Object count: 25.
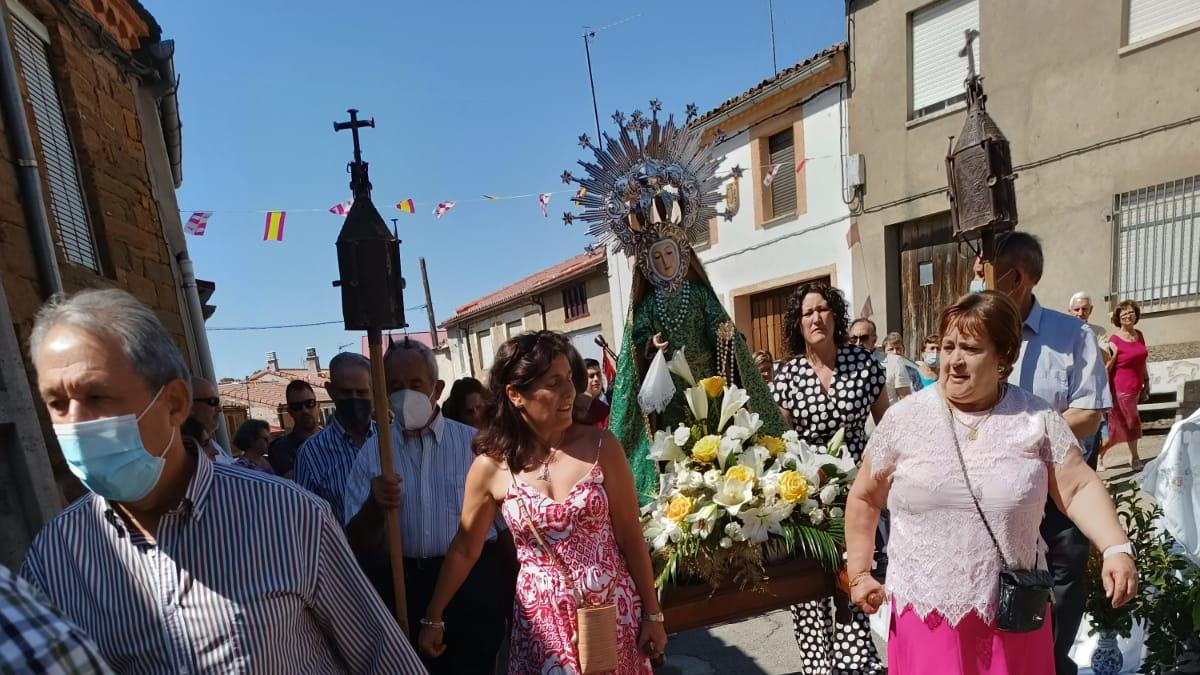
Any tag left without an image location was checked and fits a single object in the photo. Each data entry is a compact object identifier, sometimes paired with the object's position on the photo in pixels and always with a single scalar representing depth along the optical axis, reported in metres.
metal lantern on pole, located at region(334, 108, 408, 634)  2.14
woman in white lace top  1.84
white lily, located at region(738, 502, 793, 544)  2.40
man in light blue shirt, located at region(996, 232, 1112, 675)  2.57
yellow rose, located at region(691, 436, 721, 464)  2.60
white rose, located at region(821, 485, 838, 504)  2.53
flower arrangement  2.38
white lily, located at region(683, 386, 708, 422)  2.85
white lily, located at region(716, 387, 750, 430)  2.77
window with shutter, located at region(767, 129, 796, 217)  11.85
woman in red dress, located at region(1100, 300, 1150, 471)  6.06
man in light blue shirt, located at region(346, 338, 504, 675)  2.46
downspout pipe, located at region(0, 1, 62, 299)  3.90
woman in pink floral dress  2.03
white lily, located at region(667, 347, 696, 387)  3.07
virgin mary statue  3.26
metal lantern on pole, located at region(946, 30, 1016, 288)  3.62
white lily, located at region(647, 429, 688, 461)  2.70
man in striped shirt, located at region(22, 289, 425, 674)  1.18
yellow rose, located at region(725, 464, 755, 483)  2.46
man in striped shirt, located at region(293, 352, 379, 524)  2.81
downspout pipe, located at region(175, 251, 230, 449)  6.30
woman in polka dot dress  2.83
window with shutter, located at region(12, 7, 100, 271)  4.42
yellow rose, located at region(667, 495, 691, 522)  2.39
